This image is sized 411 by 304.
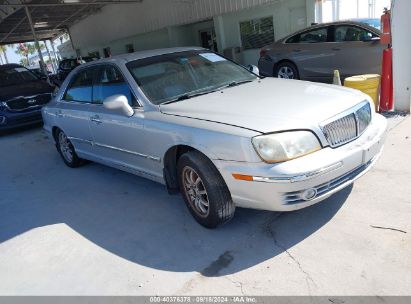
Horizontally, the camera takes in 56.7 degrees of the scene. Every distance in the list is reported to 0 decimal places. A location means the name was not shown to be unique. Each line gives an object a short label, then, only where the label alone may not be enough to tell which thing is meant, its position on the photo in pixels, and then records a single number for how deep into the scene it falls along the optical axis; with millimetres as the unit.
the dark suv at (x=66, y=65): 20297
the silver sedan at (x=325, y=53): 8016
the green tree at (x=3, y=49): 62578
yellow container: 6047
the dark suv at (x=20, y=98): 9281
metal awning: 19594
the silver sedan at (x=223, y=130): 2928
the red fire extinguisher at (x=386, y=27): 6270
